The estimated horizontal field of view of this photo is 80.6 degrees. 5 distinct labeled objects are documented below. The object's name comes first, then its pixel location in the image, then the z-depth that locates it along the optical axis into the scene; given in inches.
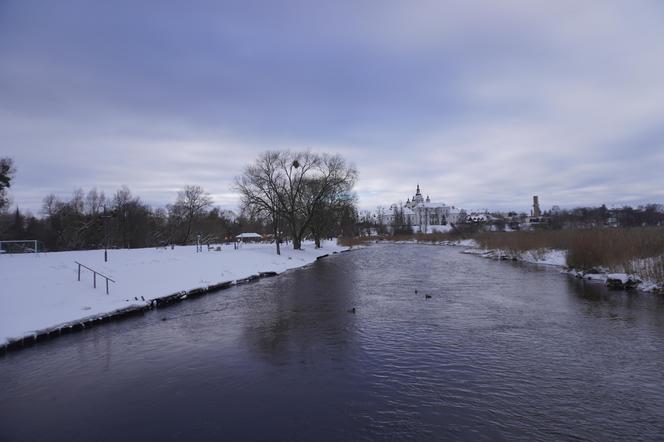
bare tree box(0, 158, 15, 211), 1437.0
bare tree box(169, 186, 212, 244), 3339.1
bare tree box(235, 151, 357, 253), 2213.3
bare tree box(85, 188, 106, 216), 3142.2
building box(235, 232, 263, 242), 3392.7
